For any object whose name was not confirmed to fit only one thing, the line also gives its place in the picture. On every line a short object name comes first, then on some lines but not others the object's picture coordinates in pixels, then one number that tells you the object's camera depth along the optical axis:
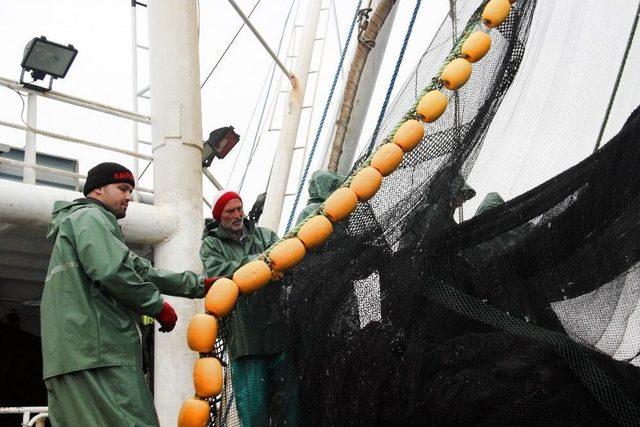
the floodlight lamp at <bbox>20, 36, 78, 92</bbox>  6.59
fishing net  2.97
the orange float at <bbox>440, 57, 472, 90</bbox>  3.43
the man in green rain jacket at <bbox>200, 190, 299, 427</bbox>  3.51
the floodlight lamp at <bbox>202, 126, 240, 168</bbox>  7.84
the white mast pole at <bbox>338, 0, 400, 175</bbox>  6.91
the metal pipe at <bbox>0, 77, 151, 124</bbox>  6.64
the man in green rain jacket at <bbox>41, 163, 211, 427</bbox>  3.44
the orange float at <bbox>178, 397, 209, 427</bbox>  3.26
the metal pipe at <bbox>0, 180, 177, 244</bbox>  5.63
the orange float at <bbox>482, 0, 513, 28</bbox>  3.49
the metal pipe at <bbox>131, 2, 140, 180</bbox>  7.83
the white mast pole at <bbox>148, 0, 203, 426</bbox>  5.97
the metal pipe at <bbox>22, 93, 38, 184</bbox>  6.14
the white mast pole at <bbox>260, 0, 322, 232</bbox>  8.33
